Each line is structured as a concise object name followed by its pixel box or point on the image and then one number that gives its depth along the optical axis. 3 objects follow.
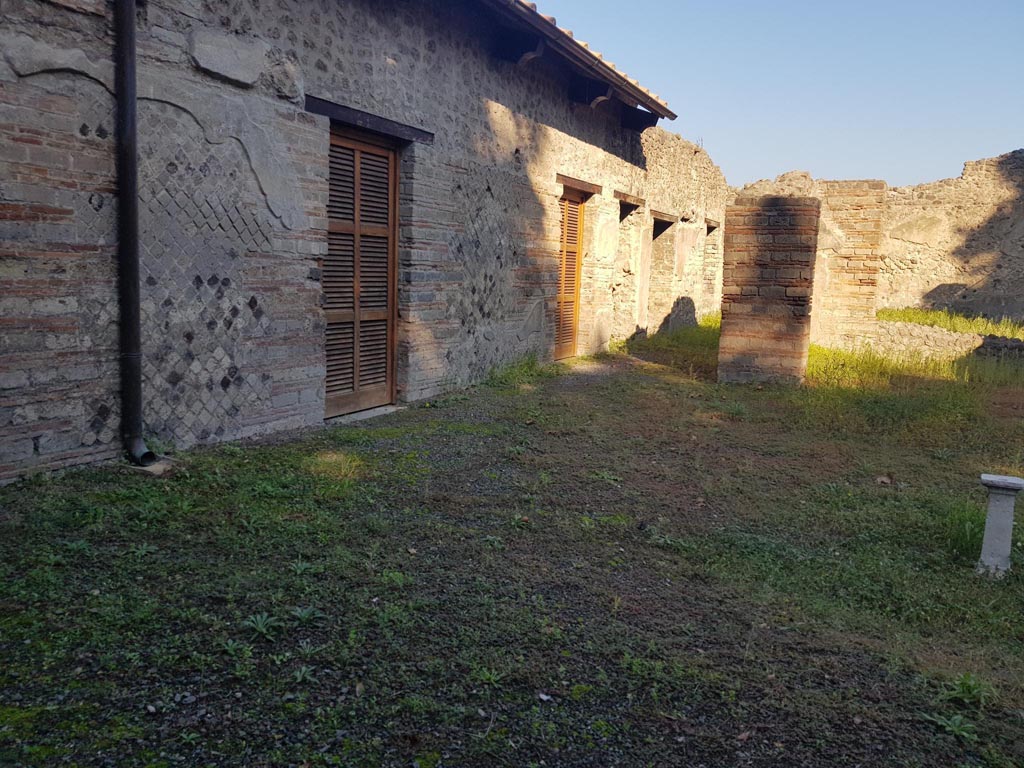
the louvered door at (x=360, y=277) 6.01
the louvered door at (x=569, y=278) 10.14
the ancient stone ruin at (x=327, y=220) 3.93
